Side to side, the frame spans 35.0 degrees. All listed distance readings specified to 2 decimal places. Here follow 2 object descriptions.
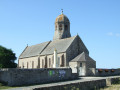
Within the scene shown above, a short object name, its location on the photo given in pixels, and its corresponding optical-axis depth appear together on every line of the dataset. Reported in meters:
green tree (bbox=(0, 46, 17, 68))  46.44
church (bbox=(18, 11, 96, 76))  39.50
